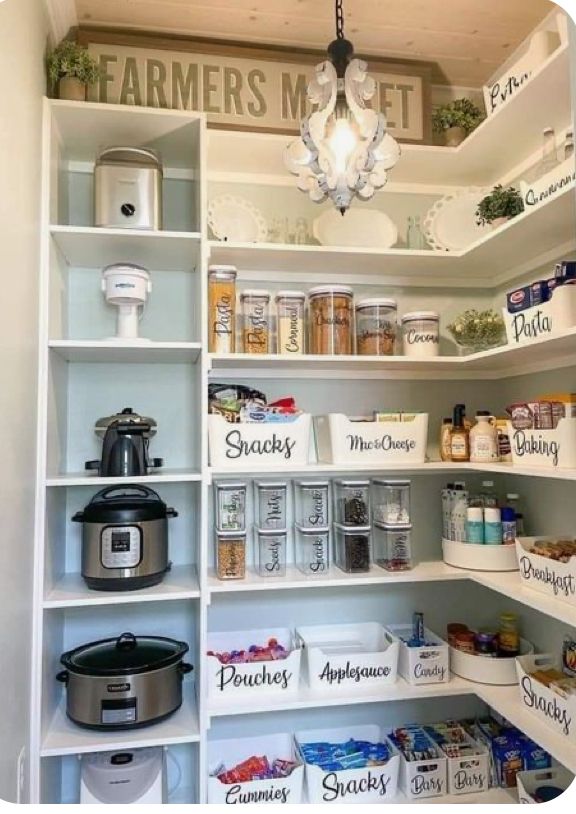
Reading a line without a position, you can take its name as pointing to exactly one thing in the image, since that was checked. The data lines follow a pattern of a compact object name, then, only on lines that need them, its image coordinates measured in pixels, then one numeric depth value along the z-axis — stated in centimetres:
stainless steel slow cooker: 165
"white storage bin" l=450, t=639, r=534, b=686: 187
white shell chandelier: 134
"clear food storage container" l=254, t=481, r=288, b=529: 194
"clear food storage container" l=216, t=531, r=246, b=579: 185
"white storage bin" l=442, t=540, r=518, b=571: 186
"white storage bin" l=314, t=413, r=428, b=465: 193
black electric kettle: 174
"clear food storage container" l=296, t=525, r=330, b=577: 195
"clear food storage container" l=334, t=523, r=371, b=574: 193
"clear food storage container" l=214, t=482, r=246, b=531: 189
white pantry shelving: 169
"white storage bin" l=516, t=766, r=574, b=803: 174
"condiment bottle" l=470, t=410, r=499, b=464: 187
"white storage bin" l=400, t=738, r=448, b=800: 186
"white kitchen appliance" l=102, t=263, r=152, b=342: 178
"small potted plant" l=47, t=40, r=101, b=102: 177
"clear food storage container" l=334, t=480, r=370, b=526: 197
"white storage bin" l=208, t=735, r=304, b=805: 179
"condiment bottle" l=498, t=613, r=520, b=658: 194
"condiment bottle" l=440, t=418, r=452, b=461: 198
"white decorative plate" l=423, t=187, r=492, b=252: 213
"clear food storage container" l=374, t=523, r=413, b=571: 198
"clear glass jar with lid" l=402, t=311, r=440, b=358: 199
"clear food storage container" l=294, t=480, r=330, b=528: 197
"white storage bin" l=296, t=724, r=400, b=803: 184
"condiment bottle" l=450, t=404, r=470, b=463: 195
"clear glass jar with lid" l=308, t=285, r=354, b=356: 194
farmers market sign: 194
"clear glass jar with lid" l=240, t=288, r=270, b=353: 191
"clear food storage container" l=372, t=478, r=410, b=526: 199
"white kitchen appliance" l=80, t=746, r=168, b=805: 168
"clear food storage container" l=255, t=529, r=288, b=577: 191
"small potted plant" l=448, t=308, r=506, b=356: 192
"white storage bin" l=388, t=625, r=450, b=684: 191
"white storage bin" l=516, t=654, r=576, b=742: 145
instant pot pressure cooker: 172
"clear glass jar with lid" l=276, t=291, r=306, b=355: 192
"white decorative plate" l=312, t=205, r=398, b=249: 210
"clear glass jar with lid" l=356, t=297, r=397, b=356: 196
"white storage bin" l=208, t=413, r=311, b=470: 185
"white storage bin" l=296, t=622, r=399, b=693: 188
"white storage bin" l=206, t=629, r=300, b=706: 182
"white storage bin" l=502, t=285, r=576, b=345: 144
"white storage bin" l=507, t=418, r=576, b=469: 144
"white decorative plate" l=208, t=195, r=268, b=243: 203
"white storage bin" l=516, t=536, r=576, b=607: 144
